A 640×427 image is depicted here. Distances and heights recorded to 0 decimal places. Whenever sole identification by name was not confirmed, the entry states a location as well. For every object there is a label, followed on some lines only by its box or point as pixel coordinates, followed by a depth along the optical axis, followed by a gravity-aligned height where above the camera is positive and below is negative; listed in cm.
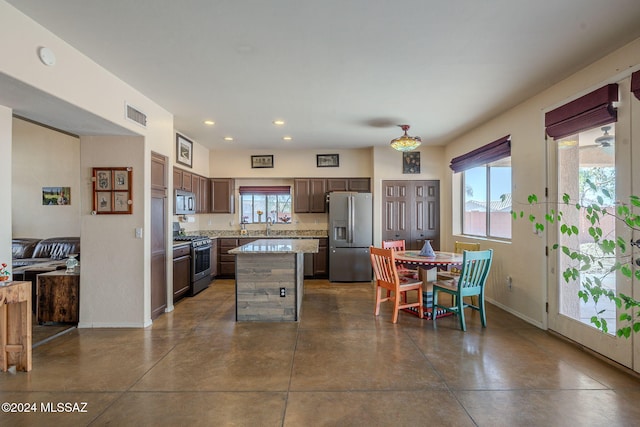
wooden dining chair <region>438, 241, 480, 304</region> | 423 -82
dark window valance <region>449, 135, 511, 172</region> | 417 +89
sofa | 510 -54
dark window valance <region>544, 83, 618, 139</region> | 261 +93
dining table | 360 -60
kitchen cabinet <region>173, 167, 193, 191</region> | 487 +59
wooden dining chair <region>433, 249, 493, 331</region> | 341 -76
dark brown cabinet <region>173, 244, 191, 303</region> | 443 -82
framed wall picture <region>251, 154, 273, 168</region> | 652 +113
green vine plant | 157 -32
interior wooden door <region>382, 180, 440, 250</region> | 618 +10
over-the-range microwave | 488 +21
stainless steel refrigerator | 594 -47
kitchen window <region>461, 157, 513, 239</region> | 447 +22
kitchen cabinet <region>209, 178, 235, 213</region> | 640 +42
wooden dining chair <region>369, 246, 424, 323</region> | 370 -83
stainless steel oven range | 492 -77
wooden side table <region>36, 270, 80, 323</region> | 360 -93
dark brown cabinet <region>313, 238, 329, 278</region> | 618 -94
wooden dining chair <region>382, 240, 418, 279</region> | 436 -53
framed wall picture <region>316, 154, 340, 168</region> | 649 +112
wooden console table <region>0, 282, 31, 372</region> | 251 -94
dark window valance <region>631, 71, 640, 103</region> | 236 +99
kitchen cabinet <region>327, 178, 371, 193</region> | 641 +61
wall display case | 352 +28
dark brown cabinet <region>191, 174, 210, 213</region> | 573 +46
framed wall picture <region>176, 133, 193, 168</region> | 506 +110
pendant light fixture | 421 +98
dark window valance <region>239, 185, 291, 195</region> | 669 +56
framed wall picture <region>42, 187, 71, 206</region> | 565 +38
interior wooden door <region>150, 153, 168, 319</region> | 376 -24
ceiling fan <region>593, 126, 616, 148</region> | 271 +66
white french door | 251 +2
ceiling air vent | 330 +110
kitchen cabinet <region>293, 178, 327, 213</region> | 640 +41
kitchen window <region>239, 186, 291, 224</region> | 672 +21
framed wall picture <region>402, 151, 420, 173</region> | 621 +102
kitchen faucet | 665 -17
